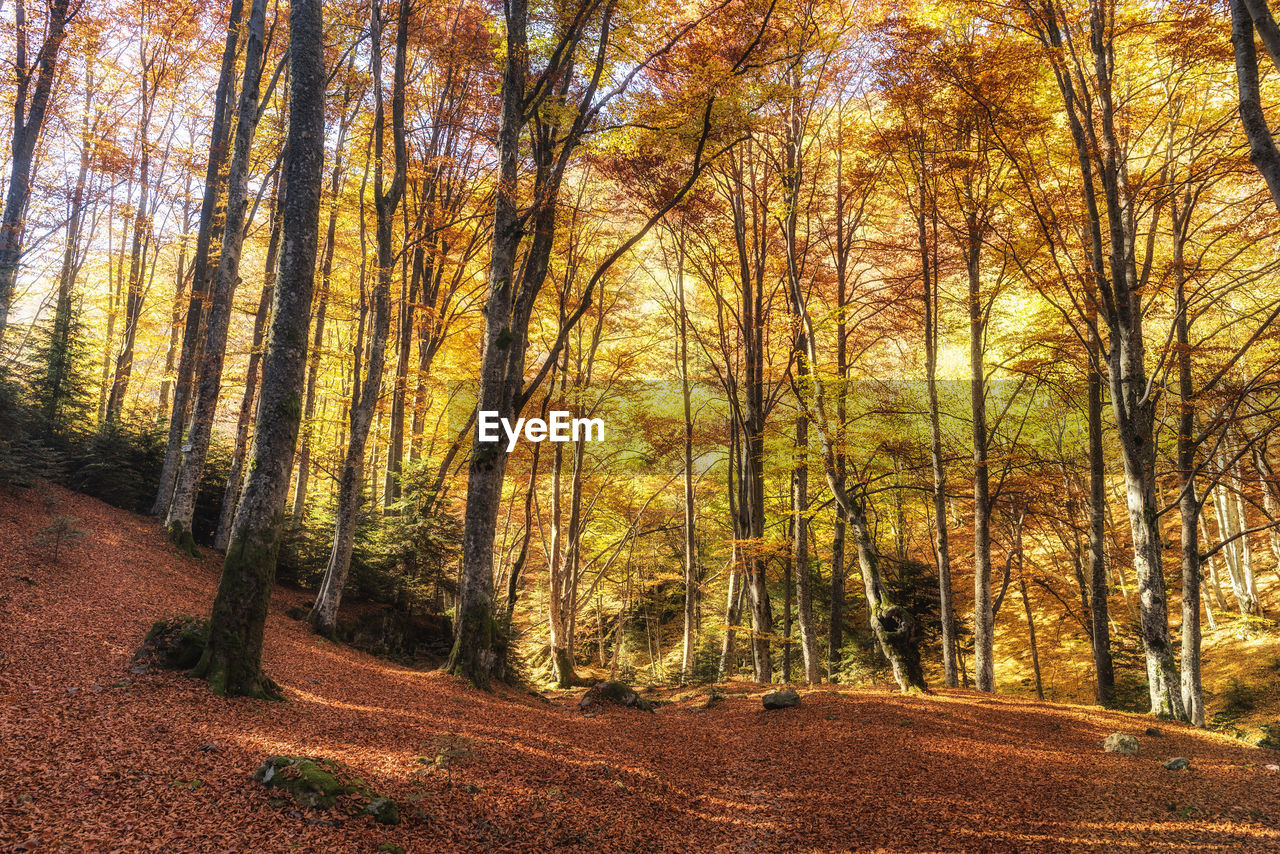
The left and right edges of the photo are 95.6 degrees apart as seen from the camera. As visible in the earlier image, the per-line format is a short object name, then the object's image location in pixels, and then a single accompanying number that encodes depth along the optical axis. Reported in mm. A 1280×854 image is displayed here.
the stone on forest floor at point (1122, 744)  5944
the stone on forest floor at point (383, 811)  3332
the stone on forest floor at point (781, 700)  8219
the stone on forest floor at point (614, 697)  8938
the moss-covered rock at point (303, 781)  3236
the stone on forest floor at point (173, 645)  4996
